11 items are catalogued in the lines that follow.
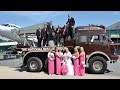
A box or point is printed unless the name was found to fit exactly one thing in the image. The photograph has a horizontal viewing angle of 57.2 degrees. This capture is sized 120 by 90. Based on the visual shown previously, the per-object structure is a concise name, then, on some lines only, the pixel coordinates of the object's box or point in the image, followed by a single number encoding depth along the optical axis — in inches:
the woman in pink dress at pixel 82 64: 182.2
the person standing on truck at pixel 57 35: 198.0
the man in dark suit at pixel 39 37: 205.5
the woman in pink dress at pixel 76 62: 182.0
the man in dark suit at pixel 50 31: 201.3
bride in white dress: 182.1
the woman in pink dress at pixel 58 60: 183.5
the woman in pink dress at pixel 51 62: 185.6
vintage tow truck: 191.3
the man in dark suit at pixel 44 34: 203.0
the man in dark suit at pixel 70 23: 193.1
